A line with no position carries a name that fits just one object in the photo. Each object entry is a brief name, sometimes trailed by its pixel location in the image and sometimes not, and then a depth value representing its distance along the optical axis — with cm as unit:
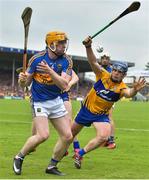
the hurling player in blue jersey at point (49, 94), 1159
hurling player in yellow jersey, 1298
